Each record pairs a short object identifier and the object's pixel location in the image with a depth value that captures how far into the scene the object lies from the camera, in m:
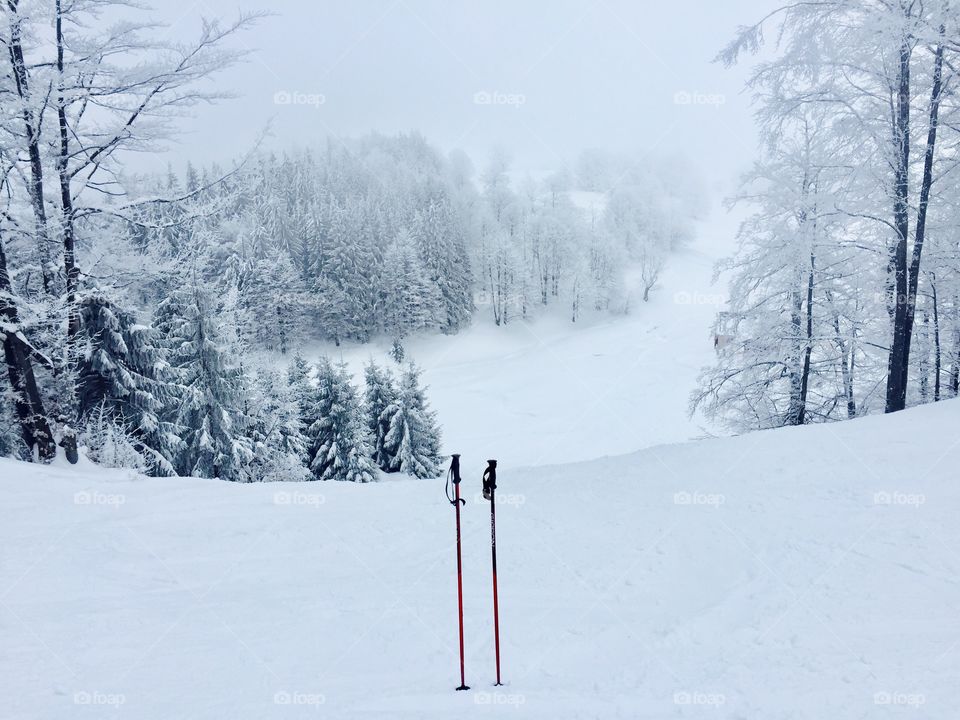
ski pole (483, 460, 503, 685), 5.12
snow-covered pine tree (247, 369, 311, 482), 22.36
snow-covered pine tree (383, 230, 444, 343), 55.66
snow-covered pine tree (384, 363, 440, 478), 26.61
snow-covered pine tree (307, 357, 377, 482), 24.38
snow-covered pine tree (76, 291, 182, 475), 15.14
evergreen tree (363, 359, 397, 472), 28.03
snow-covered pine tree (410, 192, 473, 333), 57.50
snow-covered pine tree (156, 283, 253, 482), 20.70
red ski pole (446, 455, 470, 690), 4.74
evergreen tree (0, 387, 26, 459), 11.98
